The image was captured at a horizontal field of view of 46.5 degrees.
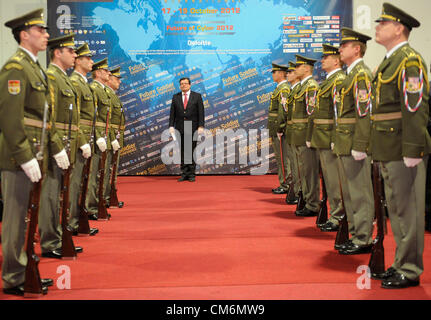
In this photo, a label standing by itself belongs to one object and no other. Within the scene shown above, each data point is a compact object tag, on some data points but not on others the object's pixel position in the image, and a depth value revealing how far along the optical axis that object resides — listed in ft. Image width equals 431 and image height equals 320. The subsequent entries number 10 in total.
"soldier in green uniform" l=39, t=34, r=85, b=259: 11.82
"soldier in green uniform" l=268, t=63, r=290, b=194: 22.29
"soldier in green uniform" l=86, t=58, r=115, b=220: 16.89
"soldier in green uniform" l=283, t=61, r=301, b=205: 19.88
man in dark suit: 29.04
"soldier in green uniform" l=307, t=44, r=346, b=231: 14.08
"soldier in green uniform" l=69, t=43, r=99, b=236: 14.24
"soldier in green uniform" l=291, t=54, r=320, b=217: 17.16
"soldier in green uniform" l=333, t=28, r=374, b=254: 11.62
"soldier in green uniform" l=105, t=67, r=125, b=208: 19.23
